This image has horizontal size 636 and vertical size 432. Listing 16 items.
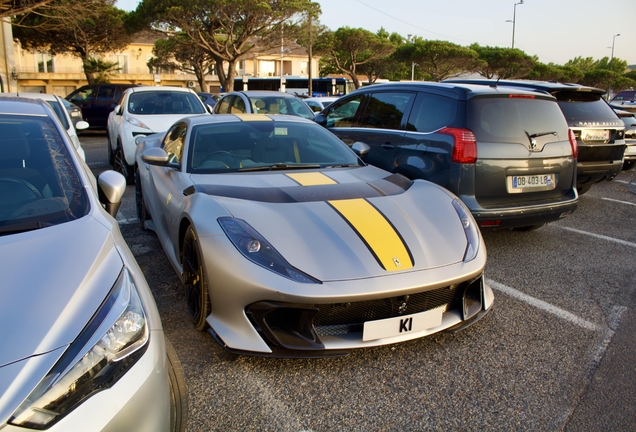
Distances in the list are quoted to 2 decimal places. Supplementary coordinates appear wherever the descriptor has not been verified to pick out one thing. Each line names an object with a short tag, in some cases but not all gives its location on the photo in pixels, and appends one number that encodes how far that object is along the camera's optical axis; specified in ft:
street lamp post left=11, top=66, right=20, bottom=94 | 100.80
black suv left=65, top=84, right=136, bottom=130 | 58.59
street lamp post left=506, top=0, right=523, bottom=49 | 144.05
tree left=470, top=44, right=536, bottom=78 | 164.55
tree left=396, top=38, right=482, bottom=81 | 154.20
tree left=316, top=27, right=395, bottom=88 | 150.10
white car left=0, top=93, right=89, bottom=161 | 21.12
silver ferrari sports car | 8.84
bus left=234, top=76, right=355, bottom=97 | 129.25
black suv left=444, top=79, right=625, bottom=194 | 22.54
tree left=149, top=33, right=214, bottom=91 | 136.77
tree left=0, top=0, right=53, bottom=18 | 67.72
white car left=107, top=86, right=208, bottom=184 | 26.12
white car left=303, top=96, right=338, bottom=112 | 53.85
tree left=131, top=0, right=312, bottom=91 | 100.63
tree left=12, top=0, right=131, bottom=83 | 119.85
